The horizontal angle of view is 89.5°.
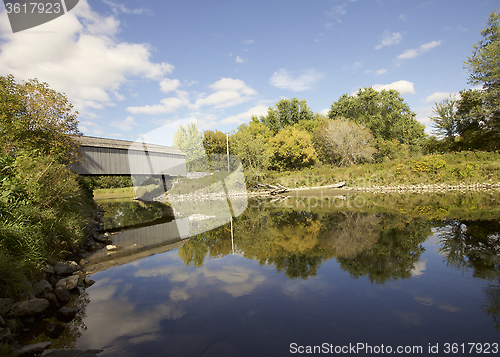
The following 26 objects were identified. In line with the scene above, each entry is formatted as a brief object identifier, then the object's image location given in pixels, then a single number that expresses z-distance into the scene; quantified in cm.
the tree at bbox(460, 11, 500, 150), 2749
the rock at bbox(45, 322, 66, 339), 422
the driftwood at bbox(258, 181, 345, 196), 3156
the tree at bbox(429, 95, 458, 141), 3319
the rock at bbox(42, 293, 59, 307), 519
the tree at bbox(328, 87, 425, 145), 4753
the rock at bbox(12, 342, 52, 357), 347
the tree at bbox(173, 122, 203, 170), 4070
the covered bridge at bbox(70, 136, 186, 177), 2653
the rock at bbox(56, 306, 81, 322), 479
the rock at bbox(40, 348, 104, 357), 352
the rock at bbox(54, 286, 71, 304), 548
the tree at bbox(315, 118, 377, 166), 3741
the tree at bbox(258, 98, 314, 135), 5494
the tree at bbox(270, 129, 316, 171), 3784
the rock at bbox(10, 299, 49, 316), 442
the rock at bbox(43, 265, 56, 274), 602
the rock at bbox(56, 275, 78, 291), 586
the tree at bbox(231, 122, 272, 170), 3378
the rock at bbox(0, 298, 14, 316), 421
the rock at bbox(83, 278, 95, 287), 653
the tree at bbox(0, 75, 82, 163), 1454
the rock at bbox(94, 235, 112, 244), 1077
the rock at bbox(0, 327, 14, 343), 366
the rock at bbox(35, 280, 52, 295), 526
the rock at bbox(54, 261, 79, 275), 661
